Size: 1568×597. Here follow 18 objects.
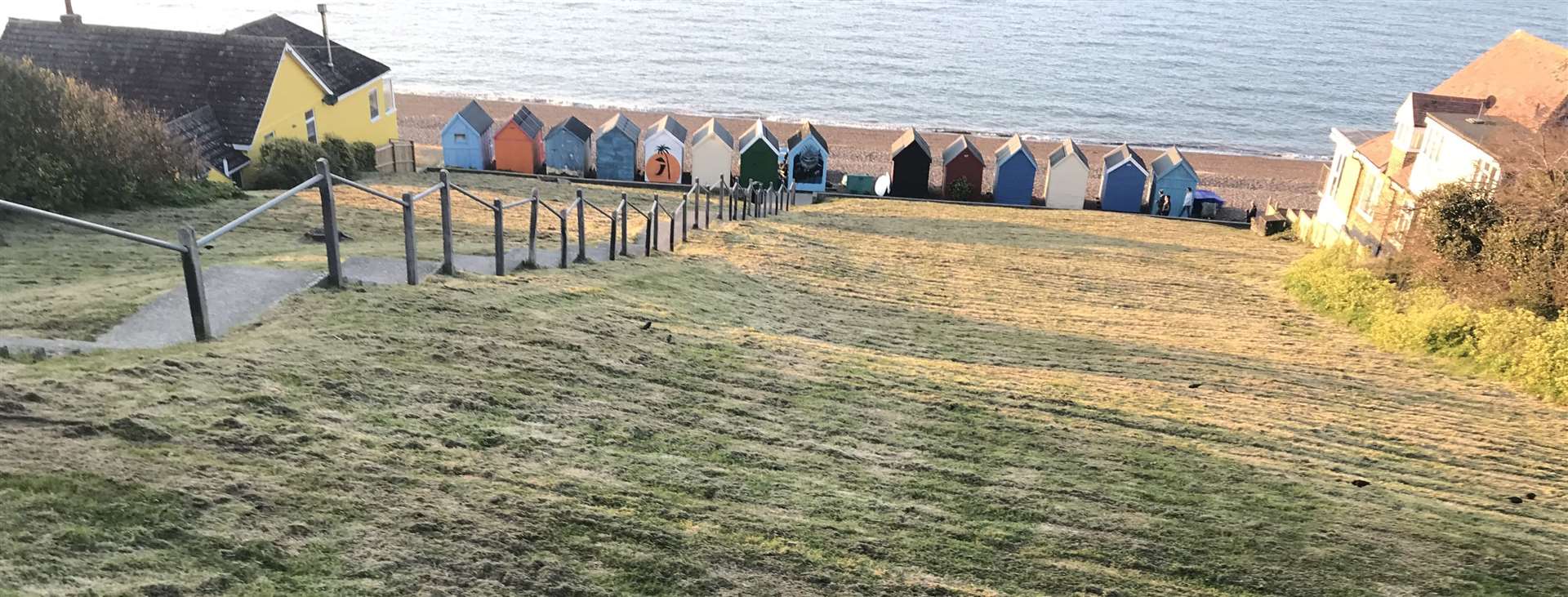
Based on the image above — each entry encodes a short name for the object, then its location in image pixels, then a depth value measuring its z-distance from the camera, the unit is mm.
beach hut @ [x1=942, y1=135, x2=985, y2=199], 32375
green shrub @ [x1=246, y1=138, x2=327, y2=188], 21922
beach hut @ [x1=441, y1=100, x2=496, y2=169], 31234
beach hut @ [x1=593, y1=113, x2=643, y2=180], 31703
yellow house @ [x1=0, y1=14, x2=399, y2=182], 22891
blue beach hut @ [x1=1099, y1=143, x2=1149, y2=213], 31656
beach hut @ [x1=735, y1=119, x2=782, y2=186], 31734
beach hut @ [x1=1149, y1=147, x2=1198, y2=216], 31344
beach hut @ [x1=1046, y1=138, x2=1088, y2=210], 31922
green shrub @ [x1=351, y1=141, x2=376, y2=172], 24766
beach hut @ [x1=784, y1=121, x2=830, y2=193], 31875
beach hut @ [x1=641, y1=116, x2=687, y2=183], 31875
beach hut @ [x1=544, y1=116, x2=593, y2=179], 32000
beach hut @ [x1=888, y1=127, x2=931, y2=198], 32219
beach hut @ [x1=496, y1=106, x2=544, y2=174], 31672
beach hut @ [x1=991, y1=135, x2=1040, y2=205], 31922
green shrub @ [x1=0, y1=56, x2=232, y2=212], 12281
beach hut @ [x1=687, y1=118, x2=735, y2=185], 31500
